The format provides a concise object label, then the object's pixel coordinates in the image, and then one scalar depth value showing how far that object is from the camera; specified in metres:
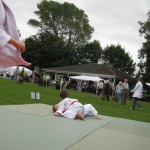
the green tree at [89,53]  41.52
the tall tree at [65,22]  41.38
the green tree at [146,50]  26.85
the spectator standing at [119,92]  13.90
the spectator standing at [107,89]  15.18
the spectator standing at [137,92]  10.94
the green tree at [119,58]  44.72
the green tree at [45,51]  37.47
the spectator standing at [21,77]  18.52
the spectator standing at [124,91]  13.75
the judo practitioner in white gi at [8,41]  1.42
